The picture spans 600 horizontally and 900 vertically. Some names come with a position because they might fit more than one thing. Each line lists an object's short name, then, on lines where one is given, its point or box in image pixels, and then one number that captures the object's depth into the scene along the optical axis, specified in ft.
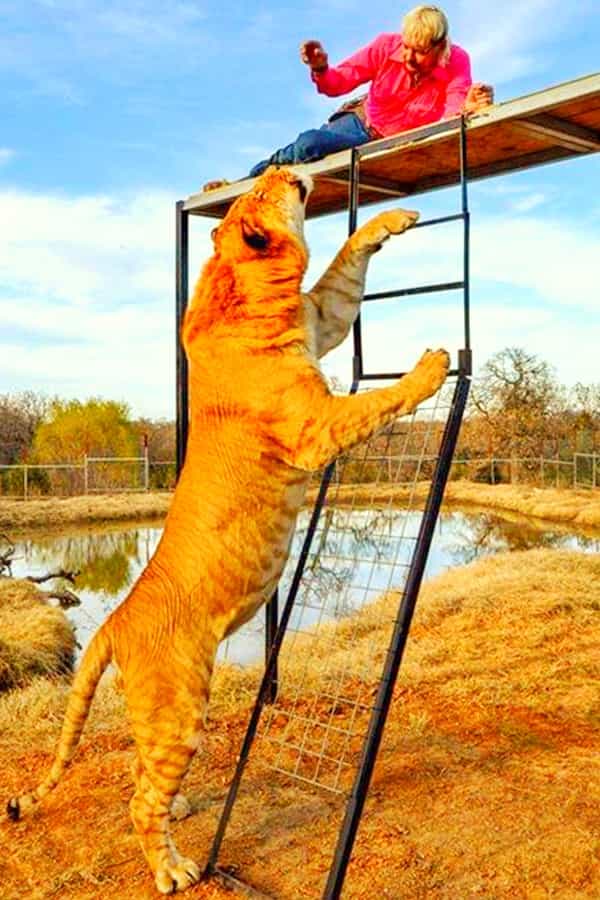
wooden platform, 11.93
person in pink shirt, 14.60
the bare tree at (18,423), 112.16
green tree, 102.58
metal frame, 9.93
